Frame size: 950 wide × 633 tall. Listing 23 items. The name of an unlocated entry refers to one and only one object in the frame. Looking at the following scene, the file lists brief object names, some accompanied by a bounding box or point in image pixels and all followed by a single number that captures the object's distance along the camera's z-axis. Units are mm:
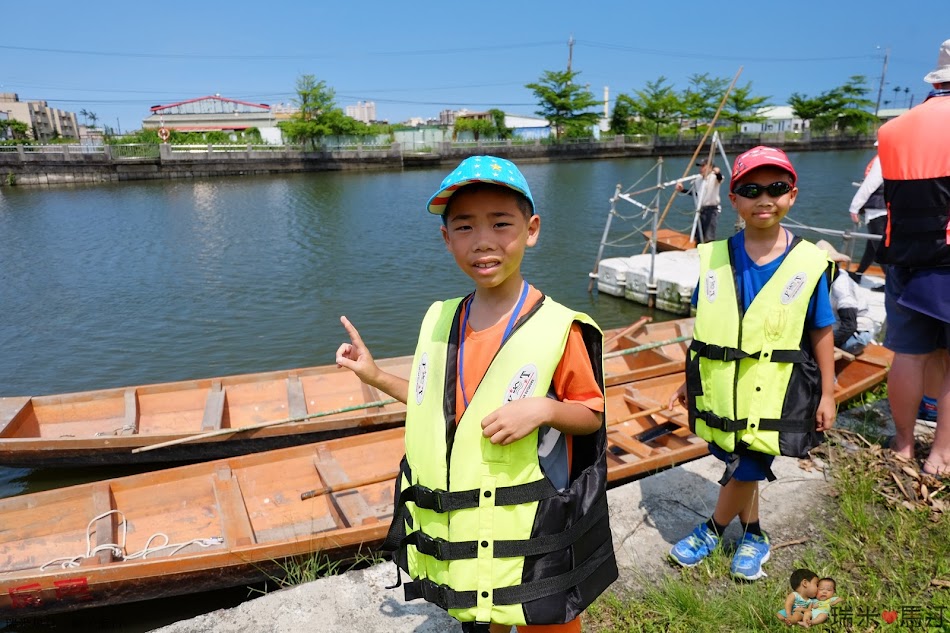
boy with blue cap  1660
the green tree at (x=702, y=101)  62569
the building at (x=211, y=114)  77562
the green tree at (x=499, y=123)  59719
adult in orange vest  2877
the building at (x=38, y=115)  96875
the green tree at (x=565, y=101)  60469
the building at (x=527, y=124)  68006
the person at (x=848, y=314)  6242
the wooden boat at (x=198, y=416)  5816
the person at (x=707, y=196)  11805
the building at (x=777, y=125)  66938
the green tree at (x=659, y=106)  61875
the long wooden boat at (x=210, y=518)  3875
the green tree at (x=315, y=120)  50938
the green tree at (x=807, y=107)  64625
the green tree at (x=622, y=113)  63031
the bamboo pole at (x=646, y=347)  5209
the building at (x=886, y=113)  75438
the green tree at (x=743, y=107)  62500
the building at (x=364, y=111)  151375
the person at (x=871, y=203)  6566
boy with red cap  2475
